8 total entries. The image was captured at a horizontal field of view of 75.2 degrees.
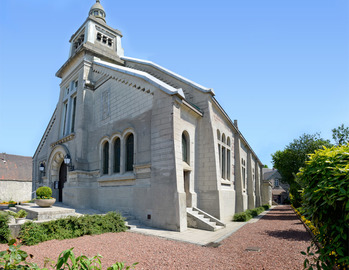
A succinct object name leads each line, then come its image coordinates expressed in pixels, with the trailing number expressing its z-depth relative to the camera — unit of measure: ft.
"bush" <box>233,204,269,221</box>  52.44
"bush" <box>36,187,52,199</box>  44.35
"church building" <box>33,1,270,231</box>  39.34
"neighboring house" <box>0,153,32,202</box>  115.44
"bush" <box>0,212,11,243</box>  27.53
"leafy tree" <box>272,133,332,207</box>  73.67
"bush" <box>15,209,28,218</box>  39.17
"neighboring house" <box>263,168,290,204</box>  173.88
